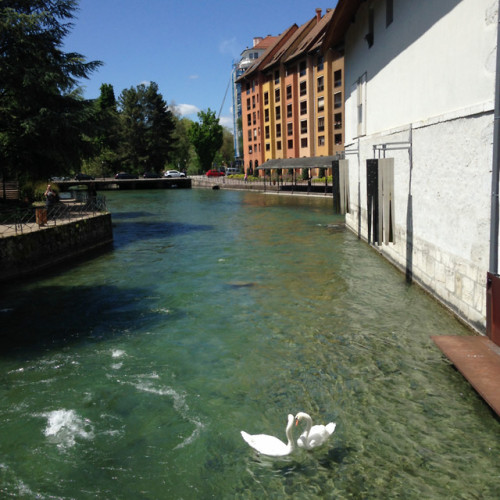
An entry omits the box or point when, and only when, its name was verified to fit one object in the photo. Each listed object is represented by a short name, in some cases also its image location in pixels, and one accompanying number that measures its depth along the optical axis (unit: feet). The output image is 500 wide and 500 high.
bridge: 234.56
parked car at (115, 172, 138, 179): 250.37
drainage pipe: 23.07
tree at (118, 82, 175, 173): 276.21
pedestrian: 69.26
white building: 25.57
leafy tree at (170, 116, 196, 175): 329.11
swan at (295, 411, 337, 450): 17.35
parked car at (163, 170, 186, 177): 262.06
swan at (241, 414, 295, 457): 17.04
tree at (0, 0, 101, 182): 71.87
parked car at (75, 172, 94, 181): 249.16
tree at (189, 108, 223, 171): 286.46
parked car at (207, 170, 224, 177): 260.29
